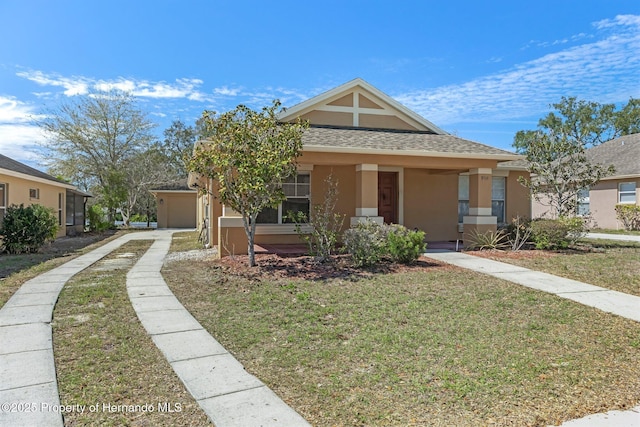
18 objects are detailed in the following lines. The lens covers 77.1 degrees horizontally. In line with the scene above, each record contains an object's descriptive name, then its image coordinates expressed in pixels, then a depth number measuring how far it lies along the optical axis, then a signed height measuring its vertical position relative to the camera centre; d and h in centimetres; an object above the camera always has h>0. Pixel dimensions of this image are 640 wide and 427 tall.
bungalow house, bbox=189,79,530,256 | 1136 +106
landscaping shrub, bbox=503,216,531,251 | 1166 -78
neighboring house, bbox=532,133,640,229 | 2147 +117
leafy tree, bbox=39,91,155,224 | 2894 +488
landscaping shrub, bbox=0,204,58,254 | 1199 -77
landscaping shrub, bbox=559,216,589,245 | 1164 -58
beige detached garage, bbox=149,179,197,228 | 2878 -8
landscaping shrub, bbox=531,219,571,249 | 1137 -75
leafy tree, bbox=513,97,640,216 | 1286 +130
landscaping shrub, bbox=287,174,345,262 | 941 -76
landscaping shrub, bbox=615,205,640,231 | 2075 -45
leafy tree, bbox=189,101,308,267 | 830 +102
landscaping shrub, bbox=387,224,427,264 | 918 -91
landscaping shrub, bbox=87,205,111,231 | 2356 -94
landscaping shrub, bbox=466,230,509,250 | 1194 -102
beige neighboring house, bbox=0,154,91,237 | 1412 +47
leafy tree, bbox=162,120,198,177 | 4603 +774
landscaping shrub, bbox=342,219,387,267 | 884 -85
